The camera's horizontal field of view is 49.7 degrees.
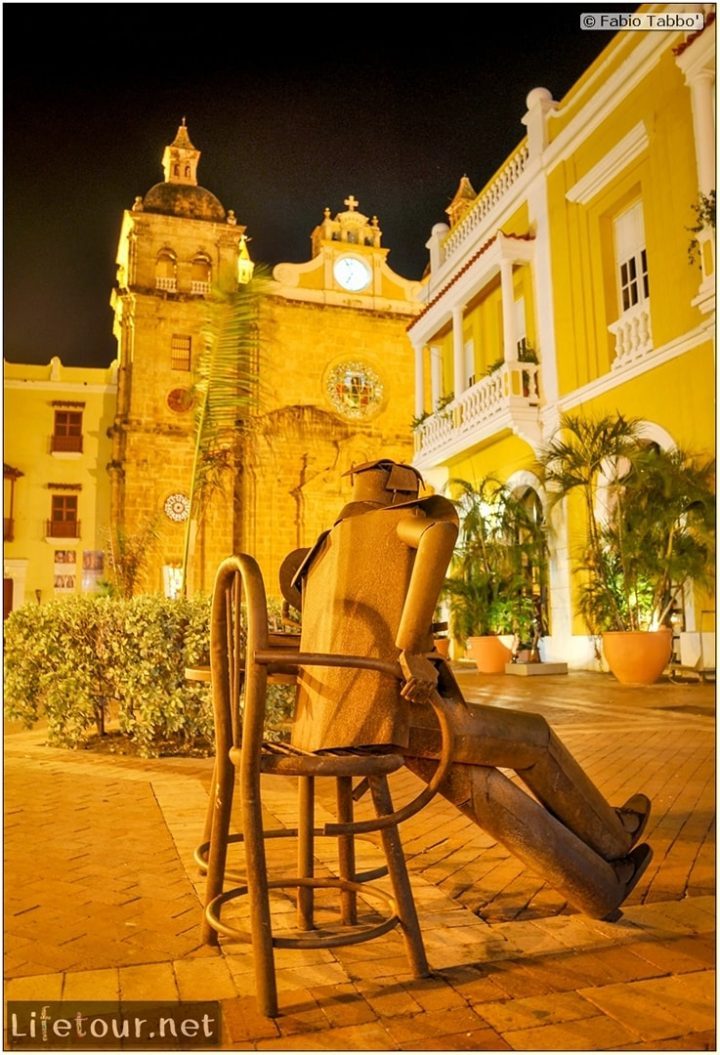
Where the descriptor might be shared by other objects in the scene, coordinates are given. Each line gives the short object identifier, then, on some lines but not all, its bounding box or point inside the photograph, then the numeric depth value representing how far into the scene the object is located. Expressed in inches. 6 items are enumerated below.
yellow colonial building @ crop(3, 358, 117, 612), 1061.1
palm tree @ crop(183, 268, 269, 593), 277.6
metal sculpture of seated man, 70.4
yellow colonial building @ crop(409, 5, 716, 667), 400.5
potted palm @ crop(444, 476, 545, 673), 478.3
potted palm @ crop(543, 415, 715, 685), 358.9
